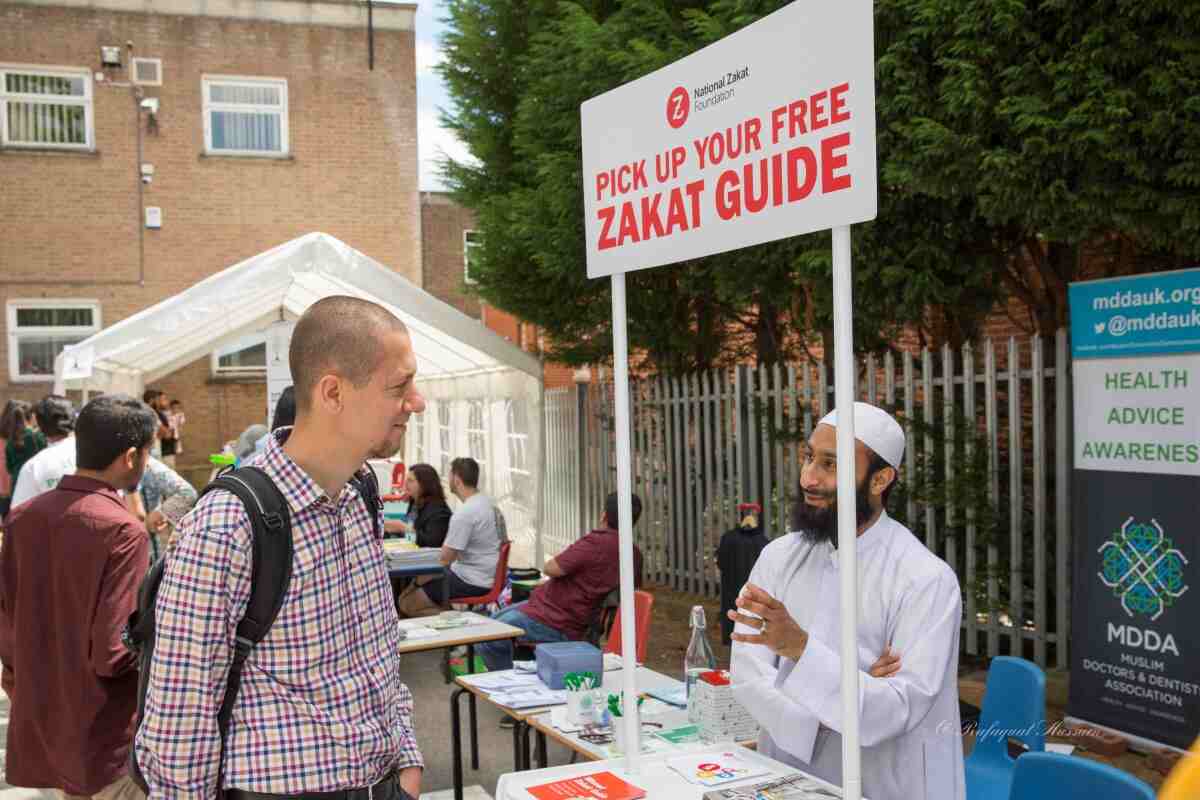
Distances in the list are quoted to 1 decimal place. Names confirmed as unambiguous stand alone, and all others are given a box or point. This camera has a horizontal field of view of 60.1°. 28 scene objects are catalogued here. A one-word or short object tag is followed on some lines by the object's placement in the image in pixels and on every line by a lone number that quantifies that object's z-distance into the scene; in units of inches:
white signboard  86.1
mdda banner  201.3
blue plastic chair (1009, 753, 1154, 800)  98.5
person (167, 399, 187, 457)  611.3
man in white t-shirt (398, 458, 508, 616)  321.7
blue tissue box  172.7
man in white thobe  109.5
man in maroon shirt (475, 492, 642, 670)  252.5
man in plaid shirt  74.1
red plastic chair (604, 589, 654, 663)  202.7
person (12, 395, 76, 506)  238.5
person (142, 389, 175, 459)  548.7
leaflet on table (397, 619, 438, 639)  227.1
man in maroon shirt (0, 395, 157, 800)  124.3
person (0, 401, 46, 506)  438.0
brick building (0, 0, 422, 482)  713.0
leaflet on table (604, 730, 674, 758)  134.0
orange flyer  109.4
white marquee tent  366.6
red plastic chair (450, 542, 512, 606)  326.6
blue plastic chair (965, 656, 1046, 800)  144.9
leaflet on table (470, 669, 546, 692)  179.2
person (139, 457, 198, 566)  220.2
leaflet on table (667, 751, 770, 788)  115.6
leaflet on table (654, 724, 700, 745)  141.0
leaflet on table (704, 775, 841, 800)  107.6
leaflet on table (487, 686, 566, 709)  167.0
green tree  197.8
